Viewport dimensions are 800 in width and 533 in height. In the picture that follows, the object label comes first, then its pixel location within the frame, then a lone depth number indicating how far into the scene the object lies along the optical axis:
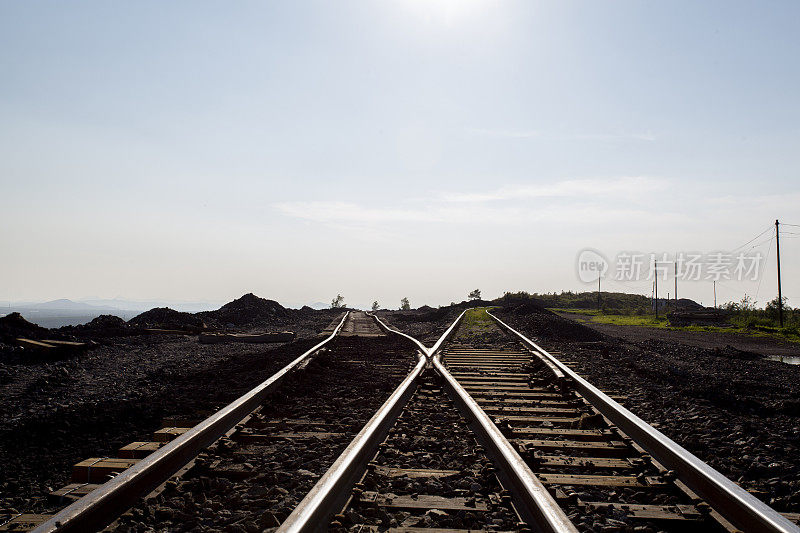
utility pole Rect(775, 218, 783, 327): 33.53
